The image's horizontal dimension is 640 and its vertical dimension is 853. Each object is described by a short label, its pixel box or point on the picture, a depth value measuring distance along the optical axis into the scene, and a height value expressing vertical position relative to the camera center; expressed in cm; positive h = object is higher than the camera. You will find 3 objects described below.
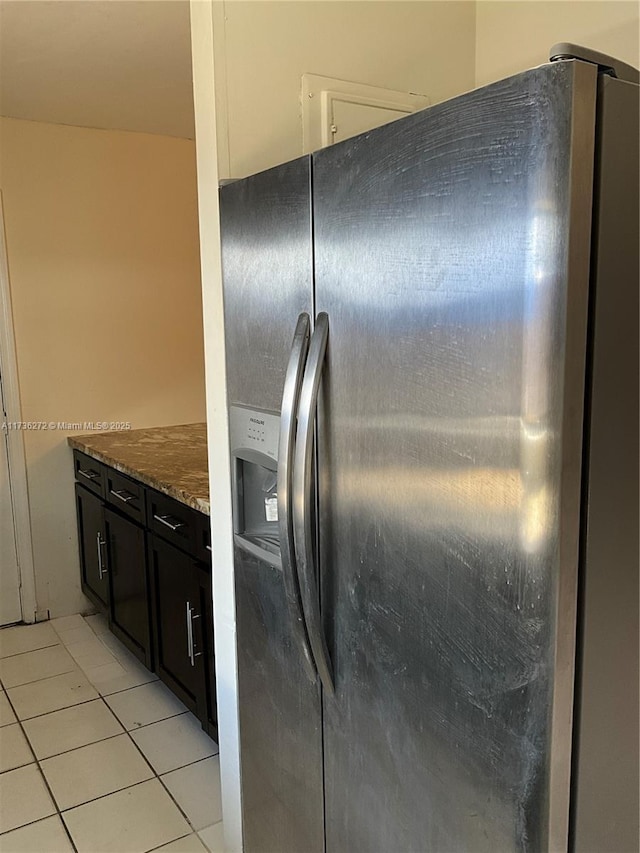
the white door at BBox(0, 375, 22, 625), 343 -114
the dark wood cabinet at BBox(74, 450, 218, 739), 239 -98
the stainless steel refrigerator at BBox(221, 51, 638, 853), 87 -20
